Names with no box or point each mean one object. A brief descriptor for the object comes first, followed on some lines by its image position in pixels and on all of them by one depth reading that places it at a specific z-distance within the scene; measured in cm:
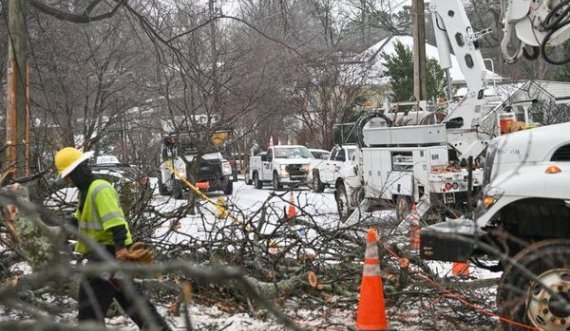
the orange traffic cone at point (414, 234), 1377
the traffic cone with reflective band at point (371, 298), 1015
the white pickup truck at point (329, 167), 4450
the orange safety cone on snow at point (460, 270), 1326
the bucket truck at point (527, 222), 959
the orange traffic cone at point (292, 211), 1740
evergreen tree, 6612
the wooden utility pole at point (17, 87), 1802
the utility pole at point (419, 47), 3506
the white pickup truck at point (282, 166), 5316
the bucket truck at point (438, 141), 2370
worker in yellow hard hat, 976
